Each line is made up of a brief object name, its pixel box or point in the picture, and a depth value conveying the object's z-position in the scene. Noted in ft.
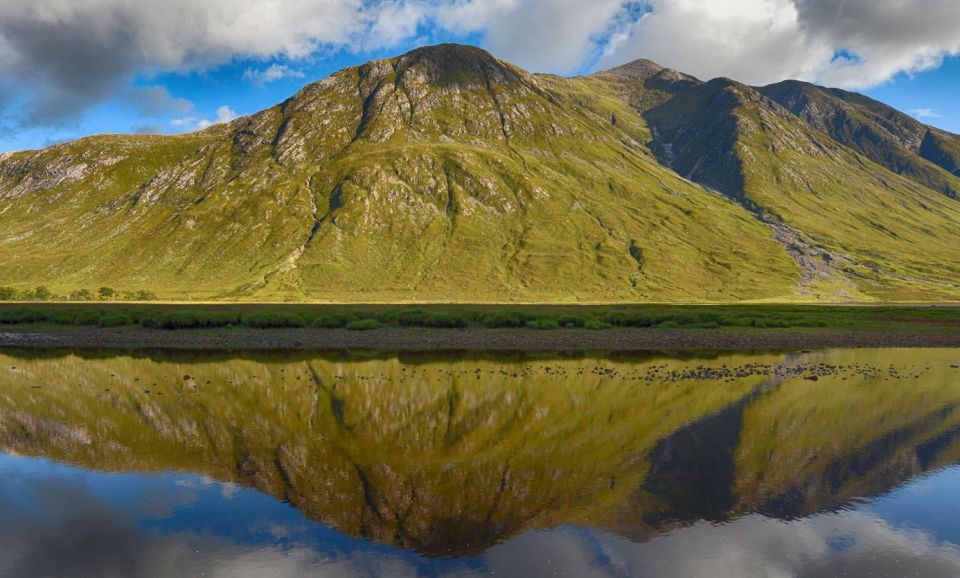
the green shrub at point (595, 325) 296.71
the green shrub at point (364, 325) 294.46
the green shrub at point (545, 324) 293.88
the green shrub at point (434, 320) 301.84
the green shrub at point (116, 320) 309.22
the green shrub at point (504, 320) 306.14
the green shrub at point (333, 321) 307.78
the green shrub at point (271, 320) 301.84
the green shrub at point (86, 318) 315.17
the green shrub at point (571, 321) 305.53
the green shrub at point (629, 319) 311.47
